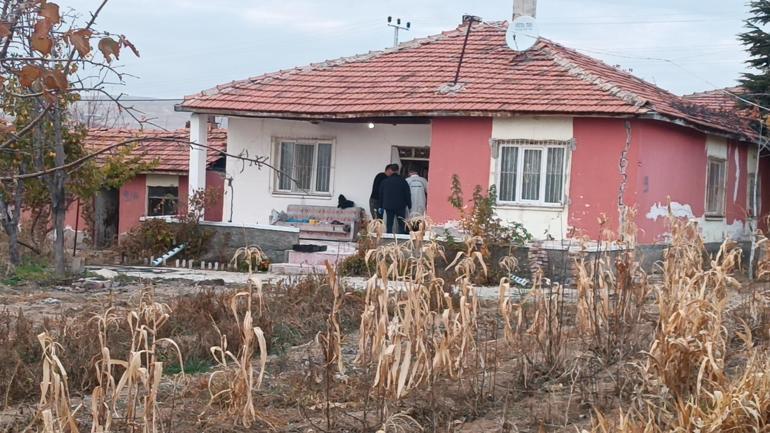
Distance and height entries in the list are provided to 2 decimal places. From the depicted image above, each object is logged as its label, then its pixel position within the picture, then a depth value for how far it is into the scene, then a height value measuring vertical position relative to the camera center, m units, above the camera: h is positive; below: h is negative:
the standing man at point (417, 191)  18.52 +0.05
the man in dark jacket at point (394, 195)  17.59 -0.03
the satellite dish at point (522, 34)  19.25 +3.07
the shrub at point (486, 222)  15.70 -0.38
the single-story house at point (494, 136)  16.97 +1.10
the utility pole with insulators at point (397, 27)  33.59 +5.40
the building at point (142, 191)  25.23 -0.27
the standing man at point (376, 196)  18.14 -0.07
